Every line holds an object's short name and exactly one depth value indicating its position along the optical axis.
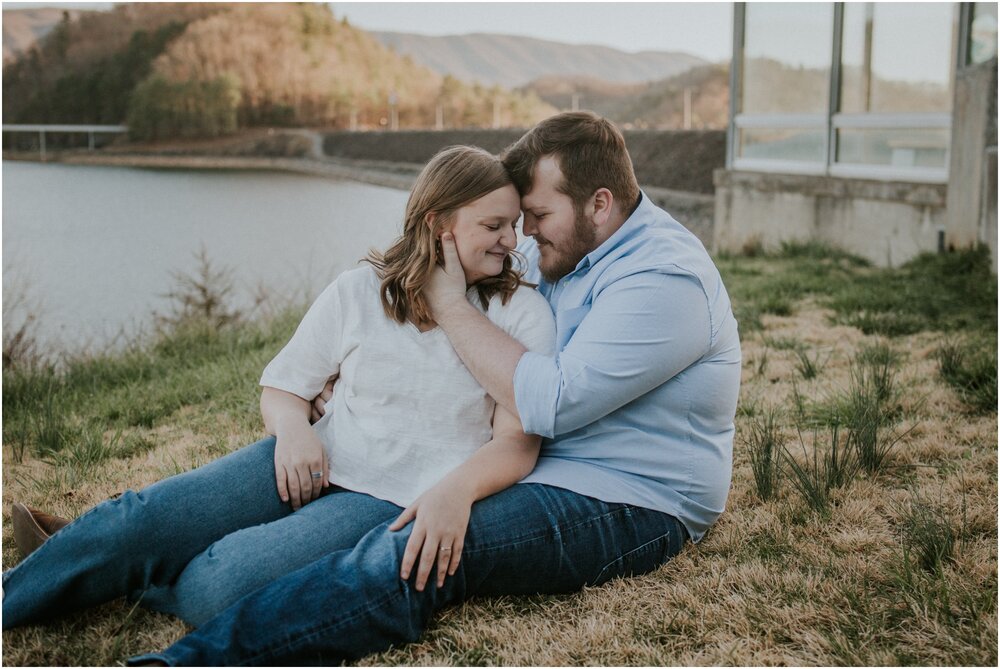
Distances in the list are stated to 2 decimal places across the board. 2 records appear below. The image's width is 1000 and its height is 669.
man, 1.95
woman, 2.05
